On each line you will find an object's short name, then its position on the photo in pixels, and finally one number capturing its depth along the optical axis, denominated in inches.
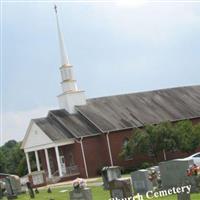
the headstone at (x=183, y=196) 702.5
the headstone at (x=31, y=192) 1237.6
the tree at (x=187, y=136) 1859.0
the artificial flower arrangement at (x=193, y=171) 868.6
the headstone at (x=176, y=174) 876.0
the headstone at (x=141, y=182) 954.1
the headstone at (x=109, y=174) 1158.5
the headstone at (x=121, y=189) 812.6
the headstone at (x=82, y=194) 779.4
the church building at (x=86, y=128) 1971.0
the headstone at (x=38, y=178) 1777.7
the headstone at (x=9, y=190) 1315.2
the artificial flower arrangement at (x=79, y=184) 788.0
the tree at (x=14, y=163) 2524.6
